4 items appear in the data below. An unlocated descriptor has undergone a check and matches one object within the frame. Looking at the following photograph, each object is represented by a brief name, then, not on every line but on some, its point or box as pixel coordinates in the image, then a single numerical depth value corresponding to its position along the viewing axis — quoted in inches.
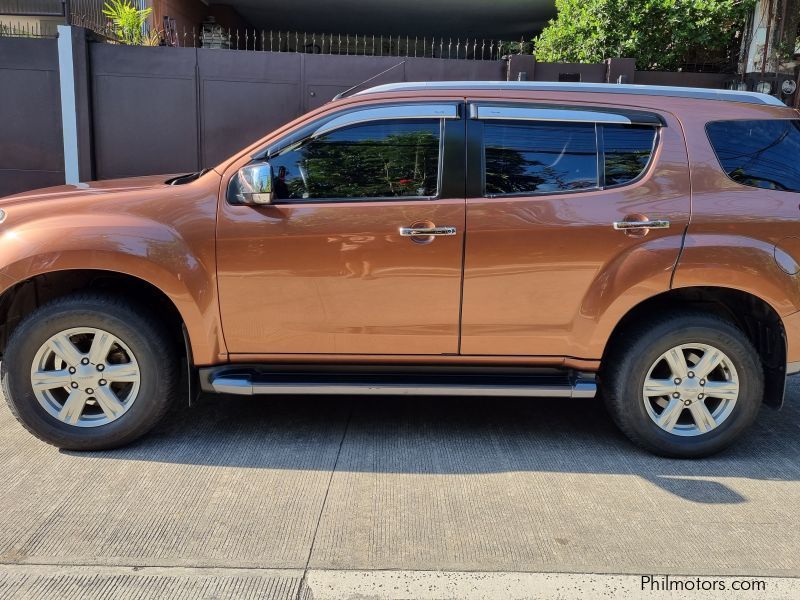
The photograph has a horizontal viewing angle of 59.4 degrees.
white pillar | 392.8
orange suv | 150.6
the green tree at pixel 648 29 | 405.1
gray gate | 406.6
